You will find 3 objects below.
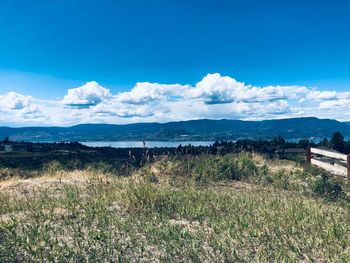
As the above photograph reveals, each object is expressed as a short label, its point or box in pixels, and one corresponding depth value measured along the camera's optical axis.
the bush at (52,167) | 16.08
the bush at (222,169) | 14.41
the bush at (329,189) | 10.83
